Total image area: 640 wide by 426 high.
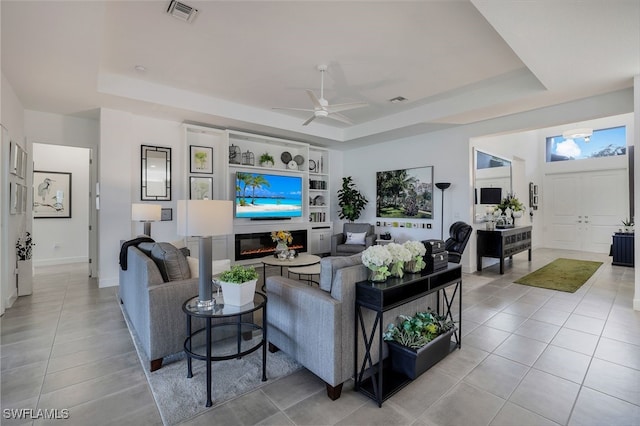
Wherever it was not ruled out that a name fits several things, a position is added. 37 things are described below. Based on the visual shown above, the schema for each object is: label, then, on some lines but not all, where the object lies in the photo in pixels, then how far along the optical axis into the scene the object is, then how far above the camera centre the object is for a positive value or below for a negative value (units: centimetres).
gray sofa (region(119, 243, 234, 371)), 231 -69
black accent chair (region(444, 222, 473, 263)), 515 -49
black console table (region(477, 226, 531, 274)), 560 -60
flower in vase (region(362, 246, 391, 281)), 204 -34
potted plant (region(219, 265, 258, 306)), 210 -51
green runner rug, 484 -116
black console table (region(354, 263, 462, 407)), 195 -63
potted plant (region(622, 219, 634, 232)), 668 -32
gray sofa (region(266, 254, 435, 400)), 196 -76
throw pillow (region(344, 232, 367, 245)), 637 -54
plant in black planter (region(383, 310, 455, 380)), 218 -99
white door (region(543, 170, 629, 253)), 801 +12
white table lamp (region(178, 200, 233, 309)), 200 -8
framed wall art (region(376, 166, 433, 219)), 621 +42
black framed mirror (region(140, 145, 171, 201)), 508 +69
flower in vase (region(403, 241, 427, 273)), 233 -35
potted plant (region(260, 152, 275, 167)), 633 +112
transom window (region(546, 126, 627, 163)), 790 +185
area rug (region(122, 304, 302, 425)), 190 -121
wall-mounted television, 590 +35
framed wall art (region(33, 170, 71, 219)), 643 +41
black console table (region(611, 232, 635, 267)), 618 -77
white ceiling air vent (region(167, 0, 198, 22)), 263 +183
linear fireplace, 590 -66
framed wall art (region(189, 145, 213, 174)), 554 +101
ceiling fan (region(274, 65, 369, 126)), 374 +136
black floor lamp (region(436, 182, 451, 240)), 584 -2
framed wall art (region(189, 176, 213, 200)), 548 +48
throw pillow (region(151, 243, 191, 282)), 259 -44
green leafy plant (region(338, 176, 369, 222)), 734 +26
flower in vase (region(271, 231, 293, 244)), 454 -37
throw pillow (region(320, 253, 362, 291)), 212 -39
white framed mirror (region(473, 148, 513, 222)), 589 +67
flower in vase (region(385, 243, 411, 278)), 219 -34
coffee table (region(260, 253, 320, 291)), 404 -68
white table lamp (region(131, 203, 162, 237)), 402 +2
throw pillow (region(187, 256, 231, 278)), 281 -57
